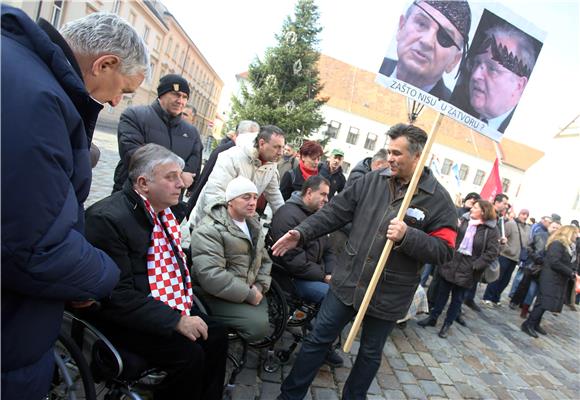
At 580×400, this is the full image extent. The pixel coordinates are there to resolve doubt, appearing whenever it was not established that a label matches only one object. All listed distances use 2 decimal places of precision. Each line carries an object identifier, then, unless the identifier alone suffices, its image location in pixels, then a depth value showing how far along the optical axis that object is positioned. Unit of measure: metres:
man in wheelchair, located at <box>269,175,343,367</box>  3.68
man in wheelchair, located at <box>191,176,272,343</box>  2.90
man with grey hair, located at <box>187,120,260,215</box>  4.90
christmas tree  21.47
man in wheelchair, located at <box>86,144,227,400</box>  2.21
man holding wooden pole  2.74
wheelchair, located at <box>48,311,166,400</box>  2.06
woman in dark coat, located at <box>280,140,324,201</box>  5.49
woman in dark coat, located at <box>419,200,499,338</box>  5.53
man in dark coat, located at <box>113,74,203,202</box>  3.74
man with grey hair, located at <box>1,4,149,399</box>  1.08
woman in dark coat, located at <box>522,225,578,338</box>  6.64
